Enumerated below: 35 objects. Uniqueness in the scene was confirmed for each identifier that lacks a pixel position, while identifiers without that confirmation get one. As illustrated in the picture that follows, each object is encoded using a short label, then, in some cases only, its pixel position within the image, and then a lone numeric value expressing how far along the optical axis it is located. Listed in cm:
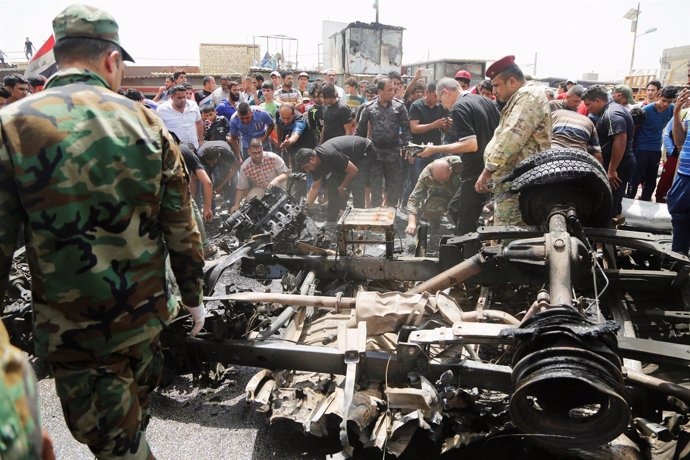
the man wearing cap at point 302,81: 1137
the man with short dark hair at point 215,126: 882
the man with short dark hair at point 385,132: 758
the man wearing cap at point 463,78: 800
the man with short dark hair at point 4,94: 686
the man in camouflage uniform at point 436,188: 576
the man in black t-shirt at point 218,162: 715
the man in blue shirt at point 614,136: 610
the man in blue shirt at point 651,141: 786
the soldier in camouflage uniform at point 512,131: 396
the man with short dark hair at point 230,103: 930
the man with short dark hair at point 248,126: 818
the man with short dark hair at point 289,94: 1019
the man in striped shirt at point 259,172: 714
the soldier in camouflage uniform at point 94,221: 176
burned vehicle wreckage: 200
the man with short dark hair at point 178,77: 1052
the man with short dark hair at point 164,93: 1026
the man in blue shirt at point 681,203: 448
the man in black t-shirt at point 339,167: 660
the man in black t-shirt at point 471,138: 514
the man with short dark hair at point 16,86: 723
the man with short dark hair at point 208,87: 1052
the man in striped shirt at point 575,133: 483
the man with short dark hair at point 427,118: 779
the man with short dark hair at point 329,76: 1135
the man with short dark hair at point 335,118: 782
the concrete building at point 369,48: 2322
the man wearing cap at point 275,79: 1150
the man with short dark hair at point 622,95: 732
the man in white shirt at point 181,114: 734
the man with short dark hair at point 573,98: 826
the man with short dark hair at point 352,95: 1039
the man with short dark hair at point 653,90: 867
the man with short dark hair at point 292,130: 810
